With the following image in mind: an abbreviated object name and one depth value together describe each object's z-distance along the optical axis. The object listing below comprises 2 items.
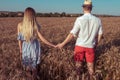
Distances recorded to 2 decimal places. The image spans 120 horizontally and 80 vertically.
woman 2.14
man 2.23
